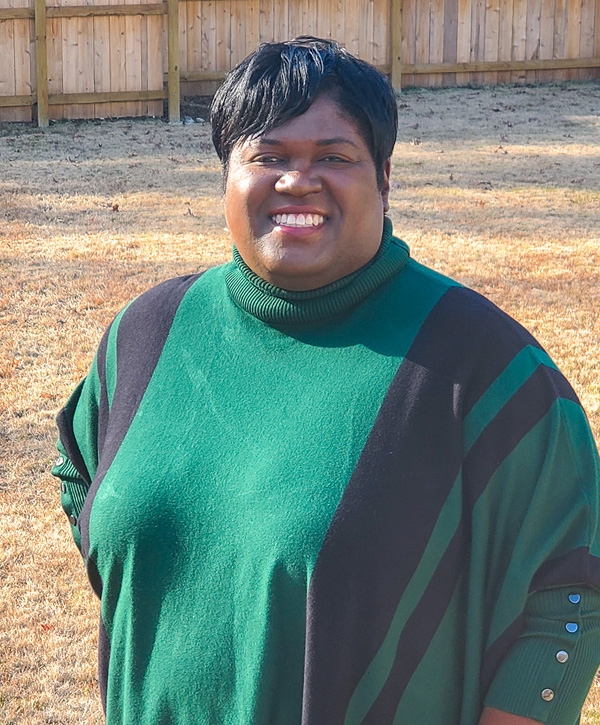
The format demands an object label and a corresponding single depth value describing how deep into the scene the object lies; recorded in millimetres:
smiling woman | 1861
